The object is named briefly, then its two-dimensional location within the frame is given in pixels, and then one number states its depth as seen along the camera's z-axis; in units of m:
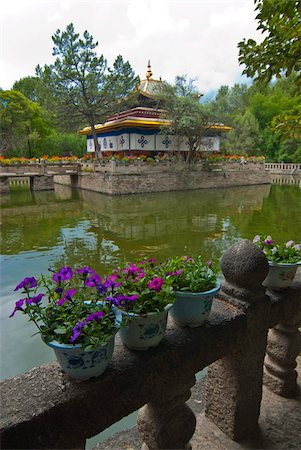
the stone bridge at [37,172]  19.39
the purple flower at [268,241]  2.06
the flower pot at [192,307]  1.41
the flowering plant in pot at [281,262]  1.83
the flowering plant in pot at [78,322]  1.09
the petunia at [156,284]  1.31
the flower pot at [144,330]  1.24
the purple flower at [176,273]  1.48
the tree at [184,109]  19.41
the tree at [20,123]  26.08
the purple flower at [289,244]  2.04
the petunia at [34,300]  1.13
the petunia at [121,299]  1.23
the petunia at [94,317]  1.13
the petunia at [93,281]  1.28
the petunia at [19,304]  1.10
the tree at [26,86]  39.75
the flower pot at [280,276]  1.82
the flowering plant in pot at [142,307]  1.24
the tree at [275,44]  2.57
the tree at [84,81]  19.14
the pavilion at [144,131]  21.64
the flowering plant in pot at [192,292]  1.42
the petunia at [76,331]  1.07
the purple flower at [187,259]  1.70
